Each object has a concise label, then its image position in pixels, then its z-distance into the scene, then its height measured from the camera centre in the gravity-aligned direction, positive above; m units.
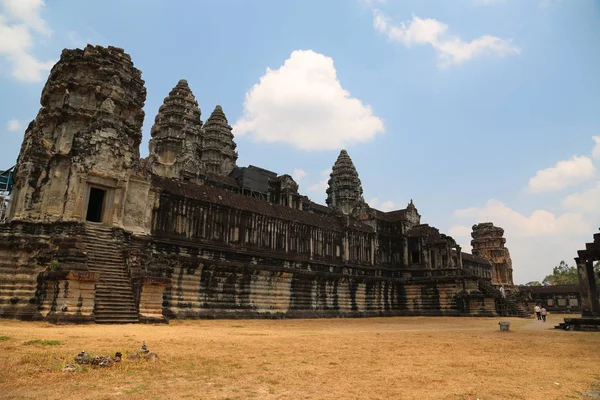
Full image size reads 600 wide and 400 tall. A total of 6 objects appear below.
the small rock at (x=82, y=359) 8.02 -1.27
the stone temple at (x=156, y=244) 18.98 +3.52
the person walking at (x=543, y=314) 33.46 -1.06
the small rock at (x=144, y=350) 9.30 -1.25
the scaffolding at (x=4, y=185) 38.69 +10.19
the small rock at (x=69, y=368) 7.54 -1.37
